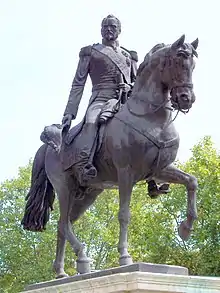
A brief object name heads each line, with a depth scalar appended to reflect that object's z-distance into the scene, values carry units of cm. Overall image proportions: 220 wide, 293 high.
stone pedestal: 885
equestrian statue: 993
